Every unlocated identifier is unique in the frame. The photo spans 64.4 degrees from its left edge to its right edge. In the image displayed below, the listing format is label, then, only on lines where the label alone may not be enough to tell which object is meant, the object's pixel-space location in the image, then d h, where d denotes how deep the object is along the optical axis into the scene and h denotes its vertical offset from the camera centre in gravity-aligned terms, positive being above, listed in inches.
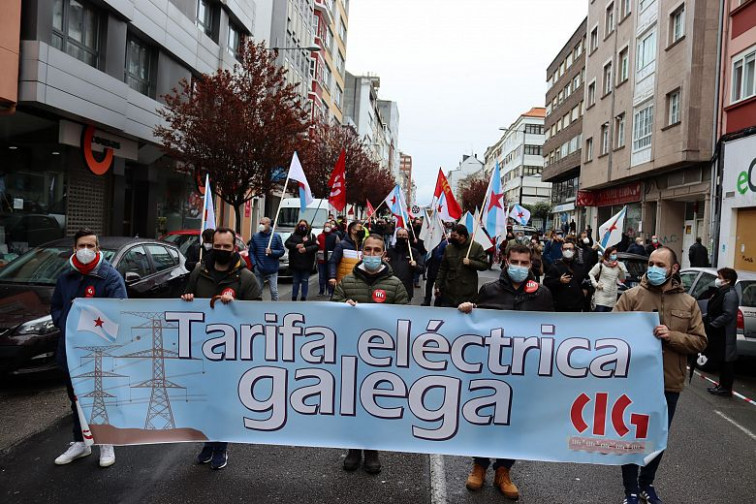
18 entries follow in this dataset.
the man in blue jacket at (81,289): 178.4 -19.9
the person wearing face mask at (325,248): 566.3 -9.6
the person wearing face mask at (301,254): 489.4 -14.8
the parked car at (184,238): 522.6 -7.5
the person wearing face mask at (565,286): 356.8 -21.1
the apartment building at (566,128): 1647.4 +370.4
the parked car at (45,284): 240.1 -30.2
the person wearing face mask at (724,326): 281.9 -31.0
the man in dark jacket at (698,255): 758.5 +4.0
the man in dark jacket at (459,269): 314.2 -12.8
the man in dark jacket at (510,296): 170.2 -14.2
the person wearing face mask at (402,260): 395.5 -11.7
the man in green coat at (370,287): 180.7 -14.7
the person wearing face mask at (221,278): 183.3 -14.3
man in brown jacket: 158.1 -19.0
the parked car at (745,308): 325.1 -26.3
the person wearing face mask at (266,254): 460.4 -15.1
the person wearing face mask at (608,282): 403.9 -19.6
